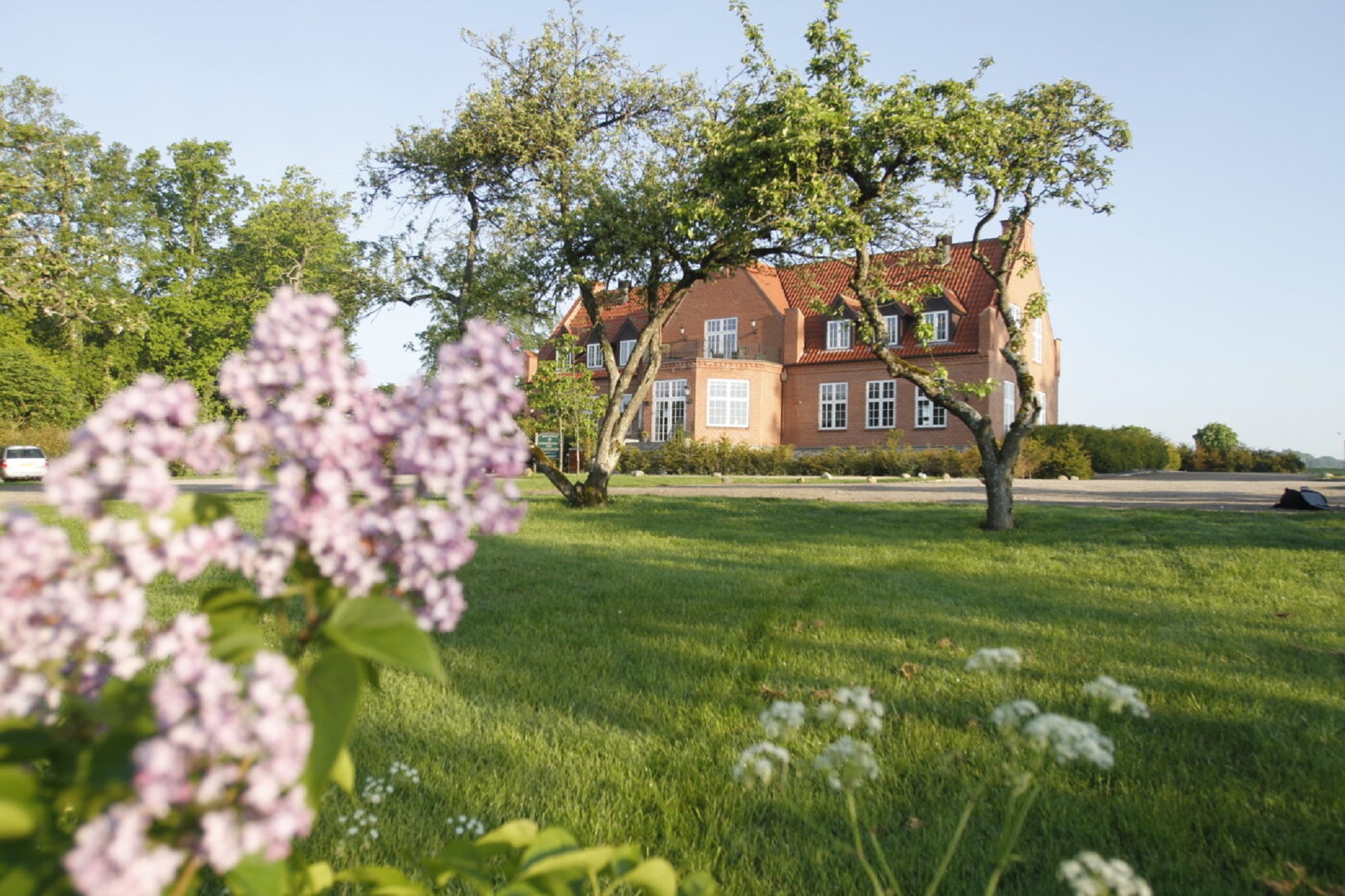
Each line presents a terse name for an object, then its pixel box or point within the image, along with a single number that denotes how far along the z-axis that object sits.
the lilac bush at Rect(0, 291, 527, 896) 0.79
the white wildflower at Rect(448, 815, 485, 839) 2.60
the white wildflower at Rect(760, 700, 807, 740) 1.86
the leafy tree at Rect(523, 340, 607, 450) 21.75
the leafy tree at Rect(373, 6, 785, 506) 14.12
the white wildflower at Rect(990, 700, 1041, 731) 1.79
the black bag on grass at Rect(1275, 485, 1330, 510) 14.12
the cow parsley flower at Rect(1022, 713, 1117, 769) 1.64
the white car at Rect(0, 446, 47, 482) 30.81
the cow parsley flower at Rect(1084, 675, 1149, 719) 1.82
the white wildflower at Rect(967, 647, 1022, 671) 1.95
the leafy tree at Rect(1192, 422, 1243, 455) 44.46
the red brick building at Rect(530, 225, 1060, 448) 35.69
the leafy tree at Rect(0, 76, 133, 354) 13.81
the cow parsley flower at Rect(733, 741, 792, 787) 1.75
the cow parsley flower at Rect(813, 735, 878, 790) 1.70
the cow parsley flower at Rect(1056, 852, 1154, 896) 1.41
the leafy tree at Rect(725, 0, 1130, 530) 11.30
